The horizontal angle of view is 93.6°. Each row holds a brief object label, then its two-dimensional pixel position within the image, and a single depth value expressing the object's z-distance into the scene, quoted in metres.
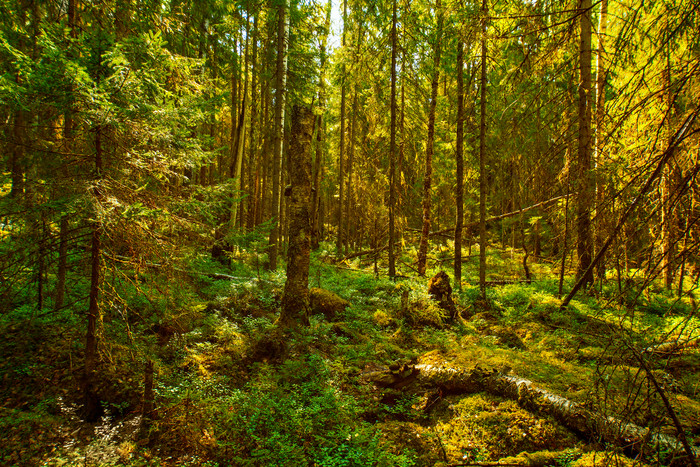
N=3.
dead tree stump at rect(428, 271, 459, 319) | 9.23
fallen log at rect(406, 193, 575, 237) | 11.99
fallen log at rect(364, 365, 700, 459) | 4.08
